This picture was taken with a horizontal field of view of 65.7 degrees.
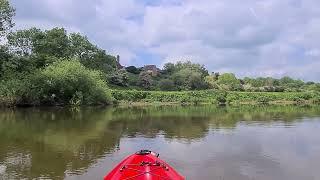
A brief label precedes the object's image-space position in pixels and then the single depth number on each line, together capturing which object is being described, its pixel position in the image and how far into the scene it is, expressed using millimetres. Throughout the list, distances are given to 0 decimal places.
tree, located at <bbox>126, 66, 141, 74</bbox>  76985
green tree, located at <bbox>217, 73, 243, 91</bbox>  64792
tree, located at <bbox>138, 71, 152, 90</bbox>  65344
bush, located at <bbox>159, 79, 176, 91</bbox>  64658
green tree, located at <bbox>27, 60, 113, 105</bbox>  35162
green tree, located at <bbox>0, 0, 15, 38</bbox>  32089
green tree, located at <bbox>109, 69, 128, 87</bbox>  60544
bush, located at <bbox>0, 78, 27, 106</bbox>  32346
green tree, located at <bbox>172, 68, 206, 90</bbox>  67370
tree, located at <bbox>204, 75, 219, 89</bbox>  69046
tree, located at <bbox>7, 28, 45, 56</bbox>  36501
